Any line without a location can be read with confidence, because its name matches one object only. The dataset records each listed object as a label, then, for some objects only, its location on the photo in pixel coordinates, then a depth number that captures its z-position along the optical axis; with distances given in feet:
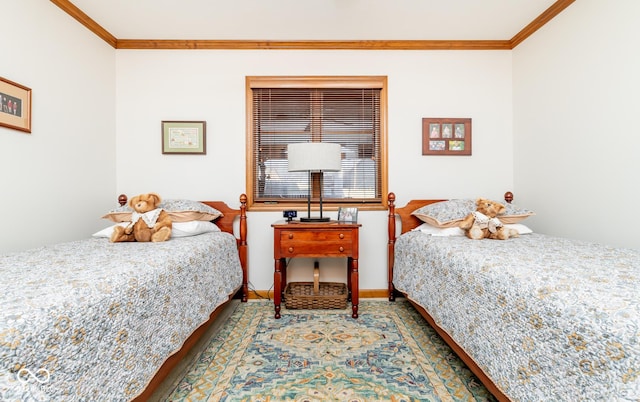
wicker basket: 8.12
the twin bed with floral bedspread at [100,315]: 2.50
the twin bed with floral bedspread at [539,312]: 2.53
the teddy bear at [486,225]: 6.77
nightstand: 7.73
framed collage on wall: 9.29
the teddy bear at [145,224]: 6.57
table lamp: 7.80
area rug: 4.73
